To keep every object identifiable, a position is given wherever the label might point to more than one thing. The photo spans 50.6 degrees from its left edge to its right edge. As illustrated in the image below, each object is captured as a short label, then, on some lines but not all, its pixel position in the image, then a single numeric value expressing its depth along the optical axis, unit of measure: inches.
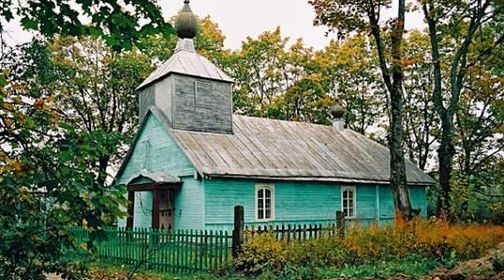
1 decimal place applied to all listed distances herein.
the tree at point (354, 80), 1422.2
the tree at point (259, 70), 1460.4
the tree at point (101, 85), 1219.9
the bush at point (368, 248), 415.2
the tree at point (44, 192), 134.0
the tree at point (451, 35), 793.6
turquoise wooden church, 751.7
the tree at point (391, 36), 724.0
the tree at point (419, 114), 1367.1
